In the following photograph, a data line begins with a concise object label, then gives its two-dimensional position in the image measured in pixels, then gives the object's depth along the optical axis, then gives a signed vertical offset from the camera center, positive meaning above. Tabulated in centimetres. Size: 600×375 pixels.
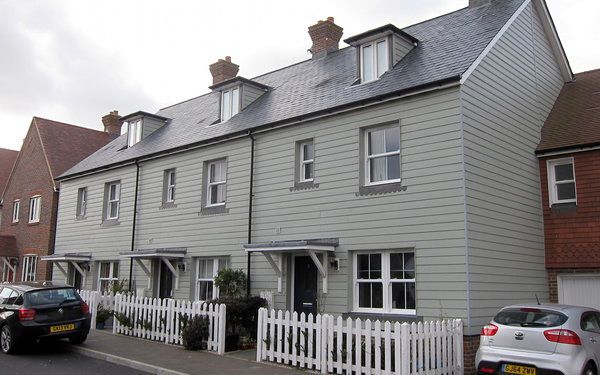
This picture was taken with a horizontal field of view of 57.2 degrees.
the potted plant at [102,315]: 1659 -107
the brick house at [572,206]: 1360 +200
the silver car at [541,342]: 858 -91
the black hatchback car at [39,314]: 1245 -83
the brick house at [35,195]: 2561 +409
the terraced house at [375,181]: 1189 +264
